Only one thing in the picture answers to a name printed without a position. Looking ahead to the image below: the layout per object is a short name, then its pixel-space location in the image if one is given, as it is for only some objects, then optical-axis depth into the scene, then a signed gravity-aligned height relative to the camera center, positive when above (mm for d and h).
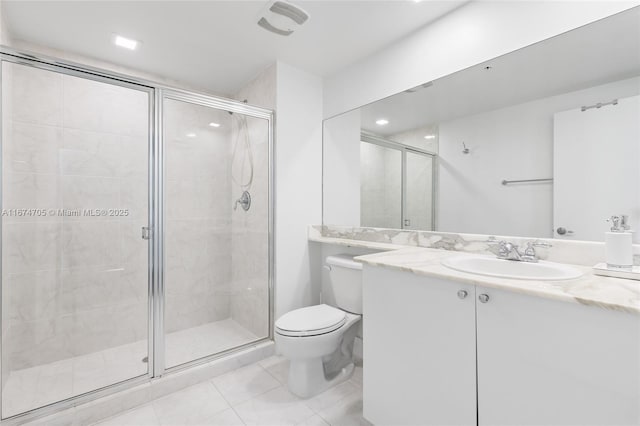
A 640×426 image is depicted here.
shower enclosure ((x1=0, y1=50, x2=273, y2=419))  1618 -118
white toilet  1637 -719
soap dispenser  1043 -137
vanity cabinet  778 -483
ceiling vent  1634 +1165
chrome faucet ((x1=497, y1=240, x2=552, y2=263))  1357 -188
